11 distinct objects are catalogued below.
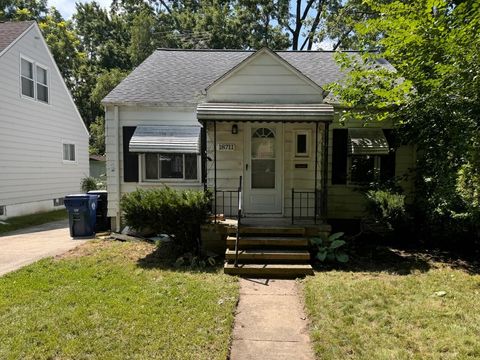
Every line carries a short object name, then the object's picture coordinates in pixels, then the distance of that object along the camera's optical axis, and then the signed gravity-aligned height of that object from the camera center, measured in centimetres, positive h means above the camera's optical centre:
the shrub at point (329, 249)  653 -153
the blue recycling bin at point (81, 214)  895 -122
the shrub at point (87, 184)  1714 -87
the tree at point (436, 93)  620 +144
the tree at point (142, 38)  2742 +977
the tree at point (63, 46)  2992 +1001
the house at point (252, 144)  801 +52
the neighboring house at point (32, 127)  1212 +148
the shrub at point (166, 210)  666 -83
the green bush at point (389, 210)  706 -85
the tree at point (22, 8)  2853 +1351
